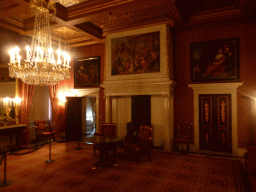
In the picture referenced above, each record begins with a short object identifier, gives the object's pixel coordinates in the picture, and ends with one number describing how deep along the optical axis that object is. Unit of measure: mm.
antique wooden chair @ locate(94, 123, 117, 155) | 7105
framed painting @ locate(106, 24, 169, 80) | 6844
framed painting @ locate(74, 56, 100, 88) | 8695
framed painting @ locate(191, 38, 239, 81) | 6348
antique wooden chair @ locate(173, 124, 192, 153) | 6395
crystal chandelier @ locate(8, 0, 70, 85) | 3973
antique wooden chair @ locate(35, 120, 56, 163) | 7393
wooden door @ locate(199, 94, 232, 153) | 6402
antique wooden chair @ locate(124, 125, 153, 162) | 5684
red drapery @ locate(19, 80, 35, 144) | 7352
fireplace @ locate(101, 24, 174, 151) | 6727
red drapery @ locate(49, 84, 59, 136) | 8844
